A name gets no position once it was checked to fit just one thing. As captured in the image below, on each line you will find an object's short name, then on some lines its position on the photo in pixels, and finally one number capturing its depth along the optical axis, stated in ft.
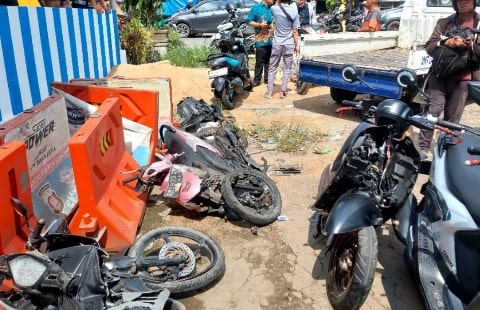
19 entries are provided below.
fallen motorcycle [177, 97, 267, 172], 16.28
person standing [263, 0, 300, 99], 27.48
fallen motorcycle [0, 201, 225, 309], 6.34
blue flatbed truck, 22.38
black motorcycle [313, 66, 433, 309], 8.69
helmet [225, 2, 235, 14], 30.45
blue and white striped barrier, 14.25
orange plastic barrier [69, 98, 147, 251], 10.24
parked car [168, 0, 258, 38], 59.72
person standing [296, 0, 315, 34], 38.17
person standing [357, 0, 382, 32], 33.55
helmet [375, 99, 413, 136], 9.51
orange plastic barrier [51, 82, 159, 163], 15.15
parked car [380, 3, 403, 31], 59.31
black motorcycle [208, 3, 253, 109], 26.23
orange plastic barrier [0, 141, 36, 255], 8.15
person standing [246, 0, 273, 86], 29.25
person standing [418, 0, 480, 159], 15.20
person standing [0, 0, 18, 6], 16.24
